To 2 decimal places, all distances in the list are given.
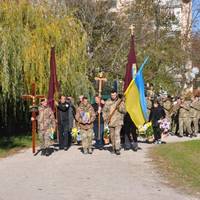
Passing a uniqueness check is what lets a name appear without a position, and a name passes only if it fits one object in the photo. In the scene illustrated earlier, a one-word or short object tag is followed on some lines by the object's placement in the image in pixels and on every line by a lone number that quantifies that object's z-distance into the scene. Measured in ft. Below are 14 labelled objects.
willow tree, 59.67
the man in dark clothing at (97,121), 59.52
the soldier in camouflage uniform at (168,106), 80.25
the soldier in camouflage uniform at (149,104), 71.76
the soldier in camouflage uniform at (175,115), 78.86
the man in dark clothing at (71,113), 60.34
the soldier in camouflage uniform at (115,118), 53.78
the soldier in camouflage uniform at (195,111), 77.61
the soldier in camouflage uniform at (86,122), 54.85
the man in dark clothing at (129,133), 58.39
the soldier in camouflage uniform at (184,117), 76.23
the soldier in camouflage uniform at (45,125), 53.26
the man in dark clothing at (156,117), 65.05
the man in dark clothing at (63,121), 59.31
